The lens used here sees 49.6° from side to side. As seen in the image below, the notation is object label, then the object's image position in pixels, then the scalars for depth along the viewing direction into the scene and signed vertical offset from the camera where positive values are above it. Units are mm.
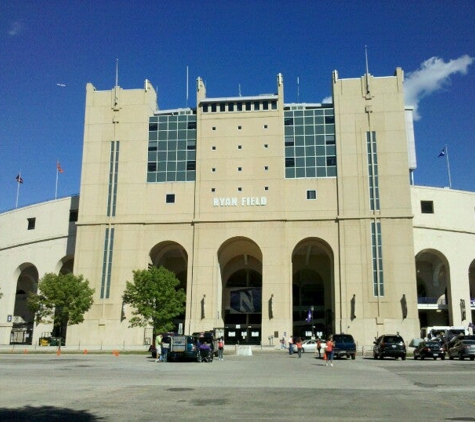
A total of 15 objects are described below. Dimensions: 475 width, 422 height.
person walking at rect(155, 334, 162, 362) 34688 -1170
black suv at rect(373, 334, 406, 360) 37562 -1000
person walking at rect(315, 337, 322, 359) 44812 -1184
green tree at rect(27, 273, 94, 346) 54531 +3020
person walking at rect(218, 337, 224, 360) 37688 -1288
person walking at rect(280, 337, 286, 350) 57125 -1123
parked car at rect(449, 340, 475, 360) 35938 -1008
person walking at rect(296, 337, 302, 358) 41706 -1046
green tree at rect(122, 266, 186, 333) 53625 +3369
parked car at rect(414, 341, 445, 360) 37250 -1117
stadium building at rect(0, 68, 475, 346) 60219 +14934
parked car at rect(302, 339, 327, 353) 52750 -1401
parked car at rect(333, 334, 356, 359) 38219 -989
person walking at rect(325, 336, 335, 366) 31234 -997
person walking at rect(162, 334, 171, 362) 34719 -1293
